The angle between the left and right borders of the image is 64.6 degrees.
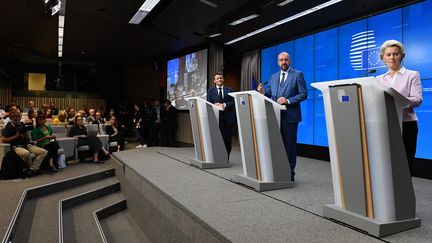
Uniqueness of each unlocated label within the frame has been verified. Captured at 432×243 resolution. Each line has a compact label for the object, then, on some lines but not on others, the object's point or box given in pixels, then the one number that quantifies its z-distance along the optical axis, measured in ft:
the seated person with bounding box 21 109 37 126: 19.39
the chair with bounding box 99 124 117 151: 26.49
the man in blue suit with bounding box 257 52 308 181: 11.42
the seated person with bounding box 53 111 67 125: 26.78
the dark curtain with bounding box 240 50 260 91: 28.19
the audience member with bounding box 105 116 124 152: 27.48
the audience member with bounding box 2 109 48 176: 16.81
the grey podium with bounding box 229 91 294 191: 10.62
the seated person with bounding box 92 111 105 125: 26.78
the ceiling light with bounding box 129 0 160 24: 22.12
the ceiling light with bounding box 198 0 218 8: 20.67
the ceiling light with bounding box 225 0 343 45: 18.37
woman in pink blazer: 7.89
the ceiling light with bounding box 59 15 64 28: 26.59
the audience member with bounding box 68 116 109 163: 23.02
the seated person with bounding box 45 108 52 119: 31.63
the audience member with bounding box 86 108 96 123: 29.29
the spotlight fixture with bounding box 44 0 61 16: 23.72
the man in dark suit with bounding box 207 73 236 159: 16.12
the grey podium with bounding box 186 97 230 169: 15.01
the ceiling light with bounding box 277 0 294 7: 18.55
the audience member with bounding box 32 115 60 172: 18.69
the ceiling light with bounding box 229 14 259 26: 21.80
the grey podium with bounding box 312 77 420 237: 6.76
